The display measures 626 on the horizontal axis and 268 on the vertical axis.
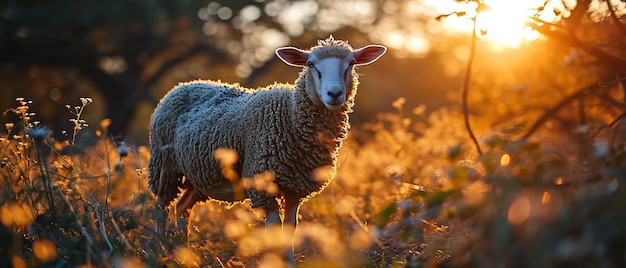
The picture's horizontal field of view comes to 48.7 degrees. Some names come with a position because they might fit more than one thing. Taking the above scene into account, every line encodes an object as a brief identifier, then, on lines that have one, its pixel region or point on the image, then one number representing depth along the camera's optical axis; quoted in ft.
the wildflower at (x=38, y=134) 11.93
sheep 14.49
